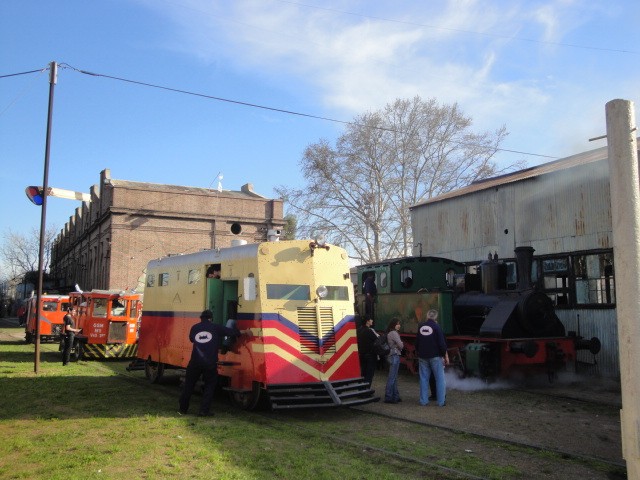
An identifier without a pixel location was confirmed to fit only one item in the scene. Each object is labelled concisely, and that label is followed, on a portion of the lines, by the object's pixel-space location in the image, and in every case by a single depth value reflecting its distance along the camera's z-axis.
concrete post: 5.17
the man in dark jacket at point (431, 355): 10.35
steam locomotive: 12.69
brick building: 36.34
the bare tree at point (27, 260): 73.25
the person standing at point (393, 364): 10.64
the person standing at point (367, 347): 10.90
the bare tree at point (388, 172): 36.12
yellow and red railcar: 8.90
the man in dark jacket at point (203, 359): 9.15
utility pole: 15.30
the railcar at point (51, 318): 25.81
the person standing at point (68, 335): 16.69
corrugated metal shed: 14.45
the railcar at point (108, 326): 18.44
